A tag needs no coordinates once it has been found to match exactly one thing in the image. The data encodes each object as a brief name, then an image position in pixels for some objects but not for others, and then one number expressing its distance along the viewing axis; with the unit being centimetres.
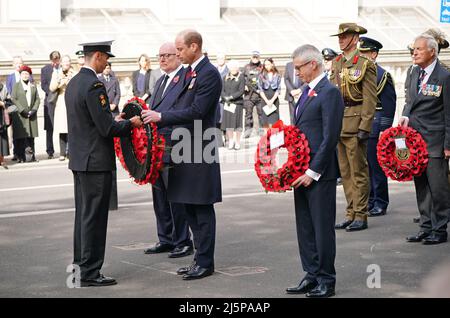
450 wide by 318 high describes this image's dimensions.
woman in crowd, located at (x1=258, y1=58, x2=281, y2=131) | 2255
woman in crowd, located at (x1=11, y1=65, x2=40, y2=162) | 2006
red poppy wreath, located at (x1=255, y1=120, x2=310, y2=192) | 823
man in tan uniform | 1160
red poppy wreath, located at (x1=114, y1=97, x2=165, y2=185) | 931
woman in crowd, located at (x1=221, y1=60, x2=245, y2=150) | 2231
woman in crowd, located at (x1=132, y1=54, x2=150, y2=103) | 2061
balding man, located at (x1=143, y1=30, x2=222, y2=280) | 913
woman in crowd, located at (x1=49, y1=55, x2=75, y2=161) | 2036
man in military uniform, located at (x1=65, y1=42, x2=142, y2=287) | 881
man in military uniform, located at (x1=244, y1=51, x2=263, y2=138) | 2289
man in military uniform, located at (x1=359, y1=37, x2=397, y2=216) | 1263
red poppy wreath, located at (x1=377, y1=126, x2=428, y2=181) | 1070
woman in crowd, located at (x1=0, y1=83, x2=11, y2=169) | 1923
